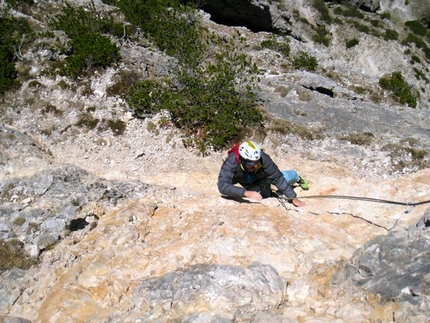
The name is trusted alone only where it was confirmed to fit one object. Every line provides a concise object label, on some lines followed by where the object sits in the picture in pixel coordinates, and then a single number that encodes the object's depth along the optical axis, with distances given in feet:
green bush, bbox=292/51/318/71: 68.80
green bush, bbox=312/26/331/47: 123.75
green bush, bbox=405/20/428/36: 142.86
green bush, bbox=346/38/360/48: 126.62
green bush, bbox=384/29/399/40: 131.03
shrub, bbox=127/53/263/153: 42.88
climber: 26.40
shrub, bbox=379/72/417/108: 68.23
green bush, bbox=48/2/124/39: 57.77
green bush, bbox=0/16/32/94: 49.19
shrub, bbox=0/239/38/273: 23.44
